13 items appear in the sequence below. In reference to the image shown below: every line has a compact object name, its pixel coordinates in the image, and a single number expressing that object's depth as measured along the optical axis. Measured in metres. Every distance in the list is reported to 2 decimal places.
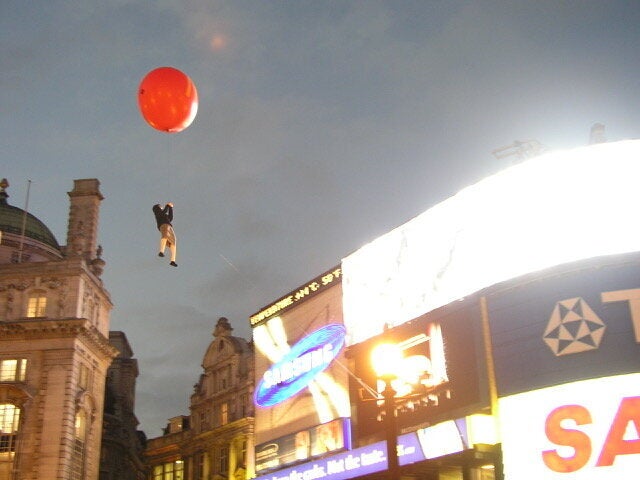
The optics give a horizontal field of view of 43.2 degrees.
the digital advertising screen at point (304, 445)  37.16
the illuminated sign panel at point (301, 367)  39.34
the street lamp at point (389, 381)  18.44
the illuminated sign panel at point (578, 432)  24.58
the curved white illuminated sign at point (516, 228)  28.95
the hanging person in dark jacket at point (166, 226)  25.81
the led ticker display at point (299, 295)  41.31
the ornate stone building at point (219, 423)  57.88
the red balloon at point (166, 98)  23.14
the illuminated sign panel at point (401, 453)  27.73
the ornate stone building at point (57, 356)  57.28
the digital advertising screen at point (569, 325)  26.27
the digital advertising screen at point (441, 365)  30.25
